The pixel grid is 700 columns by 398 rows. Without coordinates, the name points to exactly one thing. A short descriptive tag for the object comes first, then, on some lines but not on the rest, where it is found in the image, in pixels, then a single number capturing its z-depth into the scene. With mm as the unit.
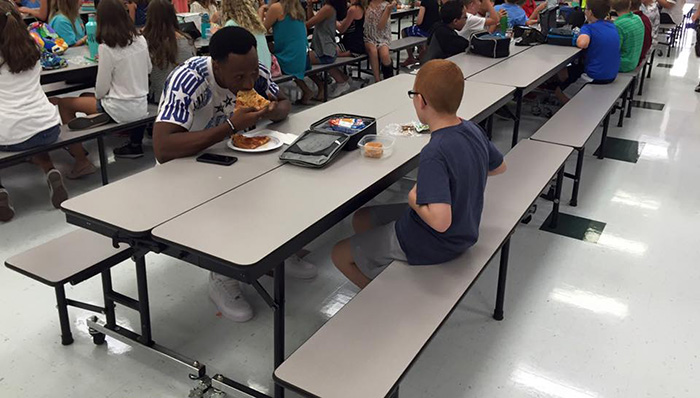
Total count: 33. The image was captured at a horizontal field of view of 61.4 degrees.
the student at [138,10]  6145
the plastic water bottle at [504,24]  5551
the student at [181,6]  7992
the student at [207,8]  5700
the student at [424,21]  7280
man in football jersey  2365
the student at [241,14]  4395
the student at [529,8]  7625
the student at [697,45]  6865
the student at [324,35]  5891
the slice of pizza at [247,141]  2518
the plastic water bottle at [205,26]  5445
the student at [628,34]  5293
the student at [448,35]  4910
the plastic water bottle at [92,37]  4242
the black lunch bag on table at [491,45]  4812
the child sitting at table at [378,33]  6348
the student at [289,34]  5354
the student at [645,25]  5930
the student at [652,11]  6680
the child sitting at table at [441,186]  1942
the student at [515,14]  6152
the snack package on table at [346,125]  2594
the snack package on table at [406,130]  2801
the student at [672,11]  8227
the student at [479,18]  5570
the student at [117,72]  3678
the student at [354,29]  6250
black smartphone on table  2357
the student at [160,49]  4102
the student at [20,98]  3184
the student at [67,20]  4758
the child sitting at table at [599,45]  4977
